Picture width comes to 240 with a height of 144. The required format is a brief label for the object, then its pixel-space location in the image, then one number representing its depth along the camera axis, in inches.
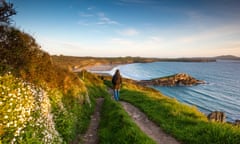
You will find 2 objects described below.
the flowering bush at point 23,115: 177.3
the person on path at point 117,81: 601.4
